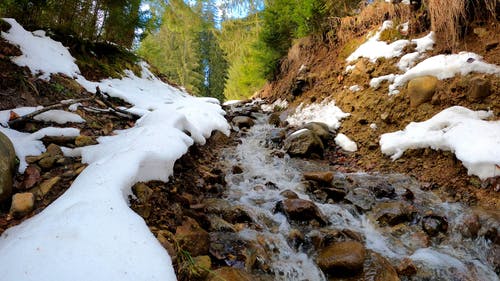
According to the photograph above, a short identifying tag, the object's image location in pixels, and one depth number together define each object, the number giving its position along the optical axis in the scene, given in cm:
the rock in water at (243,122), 818
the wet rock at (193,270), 191
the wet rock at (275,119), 816
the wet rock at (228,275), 193
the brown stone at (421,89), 480
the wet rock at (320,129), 580
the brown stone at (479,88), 416
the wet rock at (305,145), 545
